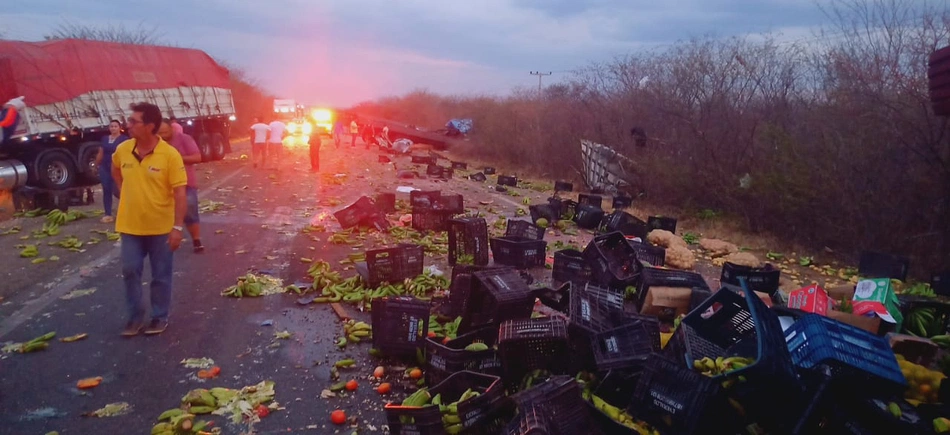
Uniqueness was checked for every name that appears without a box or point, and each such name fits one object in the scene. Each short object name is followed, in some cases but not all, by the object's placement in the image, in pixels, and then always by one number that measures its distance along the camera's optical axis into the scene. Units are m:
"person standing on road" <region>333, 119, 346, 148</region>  32.78
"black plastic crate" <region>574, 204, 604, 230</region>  12.94
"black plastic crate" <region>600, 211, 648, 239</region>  11.26
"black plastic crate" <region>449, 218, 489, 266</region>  8.66
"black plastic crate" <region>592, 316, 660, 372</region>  4.33
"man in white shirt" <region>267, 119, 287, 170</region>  20.81
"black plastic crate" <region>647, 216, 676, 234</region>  12.23
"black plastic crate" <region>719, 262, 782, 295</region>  7.48
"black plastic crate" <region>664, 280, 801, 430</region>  3.62
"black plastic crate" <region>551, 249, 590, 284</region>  7.70
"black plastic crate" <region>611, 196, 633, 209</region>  15.19
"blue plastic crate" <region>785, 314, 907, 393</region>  3.81
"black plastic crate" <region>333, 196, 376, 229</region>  11.04
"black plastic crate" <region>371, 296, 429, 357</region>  5.28
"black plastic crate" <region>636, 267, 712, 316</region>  6.87
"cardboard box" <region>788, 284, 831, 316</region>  6.11
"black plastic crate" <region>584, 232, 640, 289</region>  7.46
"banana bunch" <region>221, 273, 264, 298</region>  7.11
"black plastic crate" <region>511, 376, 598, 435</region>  3.58
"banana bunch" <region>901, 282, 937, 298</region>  8.19
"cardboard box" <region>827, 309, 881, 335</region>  5.79
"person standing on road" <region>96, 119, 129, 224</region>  10.46
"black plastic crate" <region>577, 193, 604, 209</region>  14.27
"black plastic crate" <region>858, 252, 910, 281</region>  9.25
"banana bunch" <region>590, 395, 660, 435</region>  3.82
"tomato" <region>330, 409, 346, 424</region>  4.31
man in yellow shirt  5.38
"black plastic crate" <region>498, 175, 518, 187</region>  20.12
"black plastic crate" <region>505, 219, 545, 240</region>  9.62
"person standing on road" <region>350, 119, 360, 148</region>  33.84
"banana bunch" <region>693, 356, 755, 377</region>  4.09
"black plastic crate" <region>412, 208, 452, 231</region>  11.12
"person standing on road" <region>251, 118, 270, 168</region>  20.48
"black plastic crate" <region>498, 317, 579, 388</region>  4.50
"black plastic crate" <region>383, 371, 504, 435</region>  3.73
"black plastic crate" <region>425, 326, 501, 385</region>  4.54
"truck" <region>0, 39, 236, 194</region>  13.48
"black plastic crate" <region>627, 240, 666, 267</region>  9.09
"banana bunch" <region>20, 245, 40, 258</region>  8.34
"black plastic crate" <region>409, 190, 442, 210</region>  11.60
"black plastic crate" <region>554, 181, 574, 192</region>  18.61
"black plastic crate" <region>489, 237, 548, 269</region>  8.66
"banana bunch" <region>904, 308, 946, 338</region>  6.05
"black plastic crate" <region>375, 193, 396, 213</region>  12.43
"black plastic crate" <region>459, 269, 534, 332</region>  5.19
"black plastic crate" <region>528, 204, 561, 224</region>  13.01
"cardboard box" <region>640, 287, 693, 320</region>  6.70
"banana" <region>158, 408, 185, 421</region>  4.22
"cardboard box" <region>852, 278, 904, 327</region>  6.00
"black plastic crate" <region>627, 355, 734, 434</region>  3.62
